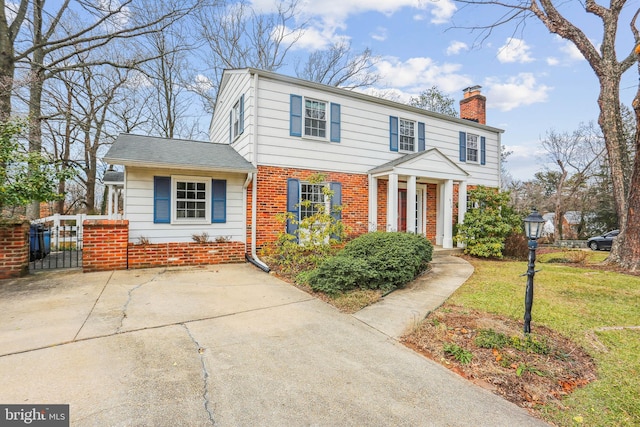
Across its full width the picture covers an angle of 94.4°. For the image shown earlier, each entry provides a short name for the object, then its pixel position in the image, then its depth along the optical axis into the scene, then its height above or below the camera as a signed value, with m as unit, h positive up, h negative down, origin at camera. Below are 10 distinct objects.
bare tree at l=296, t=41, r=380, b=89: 19.28 +9.80
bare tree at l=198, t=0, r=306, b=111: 18.05 +11.08
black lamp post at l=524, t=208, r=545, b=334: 3.57 -0.35
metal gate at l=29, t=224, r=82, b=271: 7.43 -1.07
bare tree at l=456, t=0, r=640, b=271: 9.14 +5.00
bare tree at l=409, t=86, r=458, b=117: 21.81 +8.47
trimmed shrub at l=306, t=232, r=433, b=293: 5.30 -0.95
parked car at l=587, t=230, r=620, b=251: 16.78 -1.47
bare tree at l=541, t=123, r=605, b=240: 21.84 +4.68
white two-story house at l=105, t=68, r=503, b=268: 7.63 +1.38
